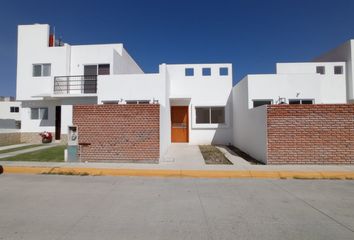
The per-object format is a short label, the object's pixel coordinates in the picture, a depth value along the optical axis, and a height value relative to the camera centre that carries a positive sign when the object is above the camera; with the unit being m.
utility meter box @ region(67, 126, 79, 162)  9.26 -0.93
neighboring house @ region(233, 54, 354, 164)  8.46 -0.22
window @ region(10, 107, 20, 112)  39.31 +3.07
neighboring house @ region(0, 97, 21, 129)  38.94 +2.90
